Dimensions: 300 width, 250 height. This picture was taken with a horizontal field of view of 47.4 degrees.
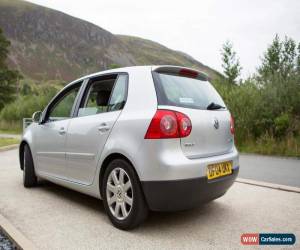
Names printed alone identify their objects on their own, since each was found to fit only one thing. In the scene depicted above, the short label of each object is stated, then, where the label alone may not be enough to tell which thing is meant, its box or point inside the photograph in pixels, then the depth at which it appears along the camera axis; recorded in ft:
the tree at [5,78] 147.23
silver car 11.53
